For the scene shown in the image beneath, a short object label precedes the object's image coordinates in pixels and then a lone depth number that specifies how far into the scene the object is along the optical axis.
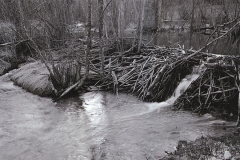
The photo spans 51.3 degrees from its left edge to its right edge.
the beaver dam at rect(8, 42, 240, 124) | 5.89
